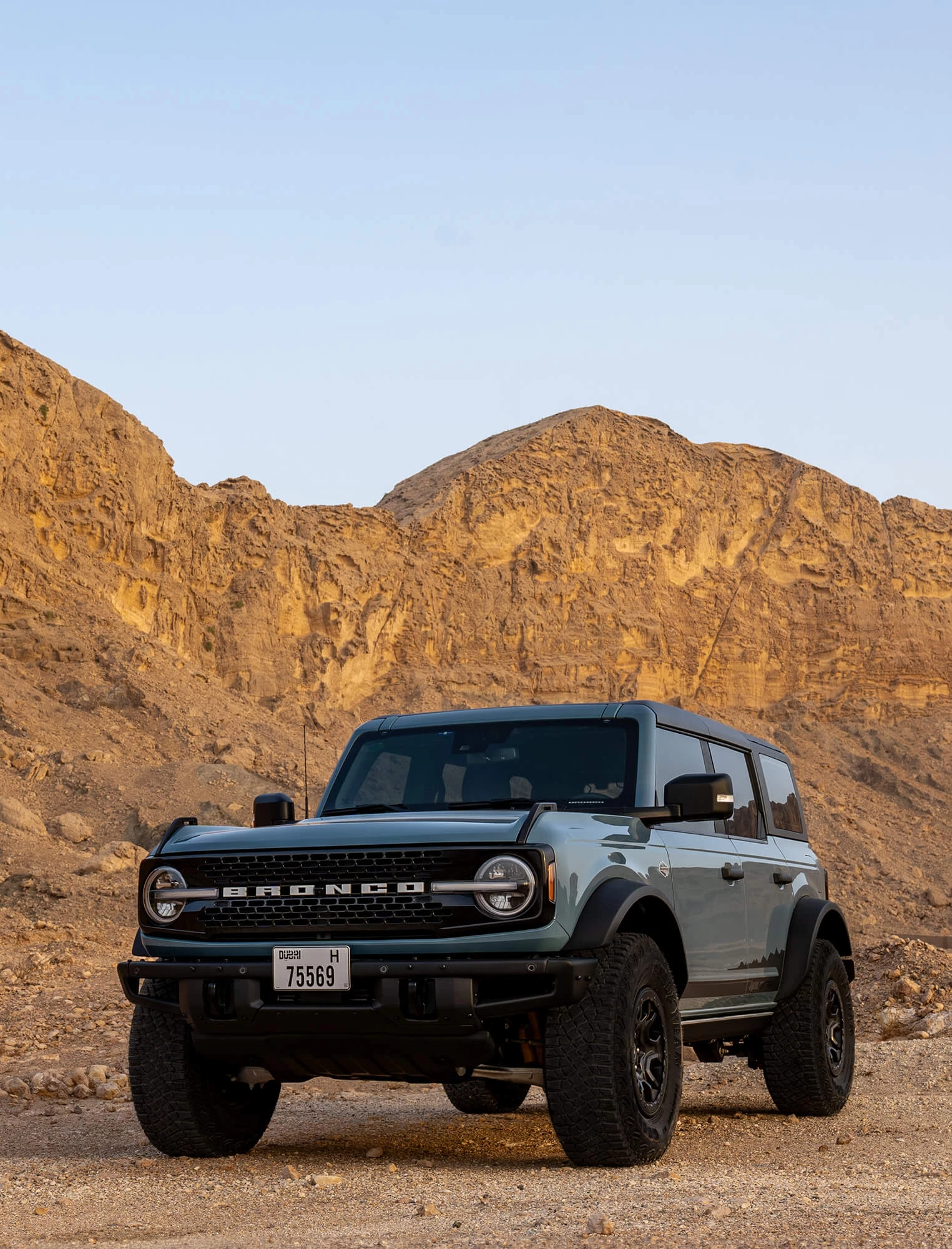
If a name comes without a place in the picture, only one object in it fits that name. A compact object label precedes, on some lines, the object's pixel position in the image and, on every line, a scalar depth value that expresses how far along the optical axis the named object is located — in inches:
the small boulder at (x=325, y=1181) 224.1
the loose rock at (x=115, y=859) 916.6
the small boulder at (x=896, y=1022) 519.8
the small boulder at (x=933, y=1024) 494.9
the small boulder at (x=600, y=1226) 184.1
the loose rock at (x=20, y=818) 981.2
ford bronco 222.5
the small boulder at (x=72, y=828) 1019.3
